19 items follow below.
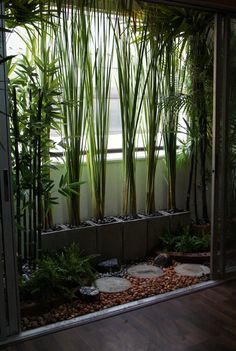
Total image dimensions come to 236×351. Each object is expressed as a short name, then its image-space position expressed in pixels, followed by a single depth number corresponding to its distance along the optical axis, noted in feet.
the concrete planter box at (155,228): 11.69
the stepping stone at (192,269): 10.31
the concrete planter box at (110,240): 10.68
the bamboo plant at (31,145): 8.23
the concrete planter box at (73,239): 9.91
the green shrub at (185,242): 11.55
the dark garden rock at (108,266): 10.32
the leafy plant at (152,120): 11.30
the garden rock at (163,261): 10.91
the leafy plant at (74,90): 9.91
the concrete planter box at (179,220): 12.15
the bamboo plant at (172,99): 11.44
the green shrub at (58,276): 8.23
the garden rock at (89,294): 8.63
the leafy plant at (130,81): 10.77
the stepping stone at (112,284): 9.37
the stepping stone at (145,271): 10.30
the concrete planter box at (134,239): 11.17
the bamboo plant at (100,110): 10.46
